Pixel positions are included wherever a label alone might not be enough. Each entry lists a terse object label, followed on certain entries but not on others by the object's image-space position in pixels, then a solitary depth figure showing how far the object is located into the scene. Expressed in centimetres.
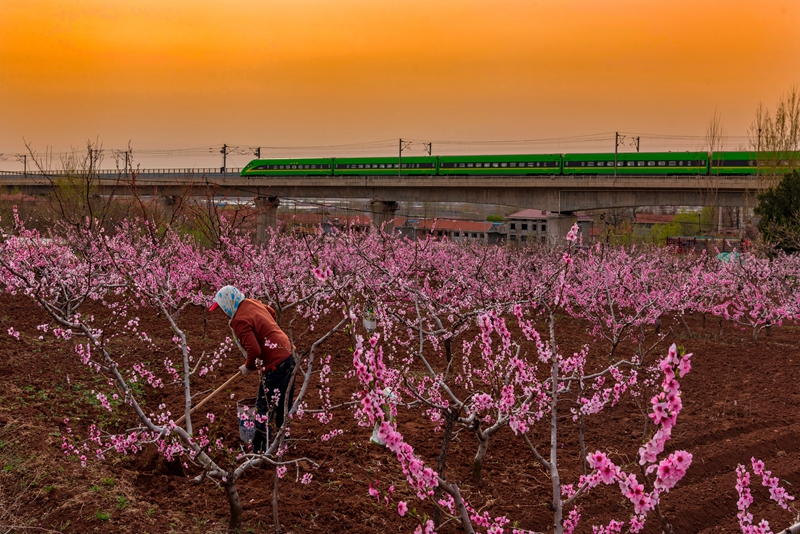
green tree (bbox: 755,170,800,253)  2209
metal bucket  614
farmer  596
